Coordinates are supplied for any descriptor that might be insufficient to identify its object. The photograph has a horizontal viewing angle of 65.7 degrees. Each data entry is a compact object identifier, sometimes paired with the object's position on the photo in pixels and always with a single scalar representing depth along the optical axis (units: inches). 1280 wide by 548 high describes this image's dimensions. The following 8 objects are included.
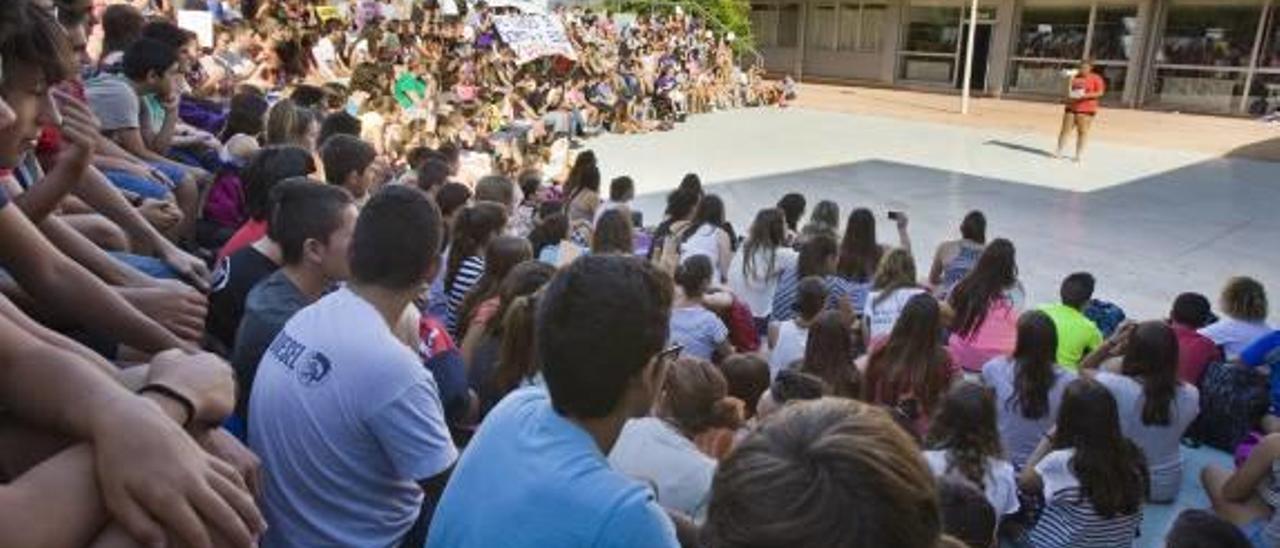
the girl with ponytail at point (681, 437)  109.8
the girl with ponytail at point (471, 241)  196.4
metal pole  867.4
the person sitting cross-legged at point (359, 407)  88.0
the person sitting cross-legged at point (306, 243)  108.2
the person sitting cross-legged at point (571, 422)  62.4
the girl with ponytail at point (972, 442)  142.0
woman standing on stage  586.2
